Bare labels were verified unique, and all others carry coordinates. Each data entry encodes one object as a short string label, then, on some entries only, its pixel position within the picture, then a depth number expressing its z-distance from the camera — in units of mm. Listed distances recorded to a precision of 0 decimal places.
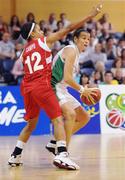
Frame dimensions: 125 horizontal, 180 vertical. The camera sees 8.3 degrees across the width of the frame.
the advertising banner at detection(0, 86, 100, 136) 17473
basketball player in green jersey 10497
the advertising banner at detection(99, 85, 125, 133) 18052
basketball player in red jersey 10088
